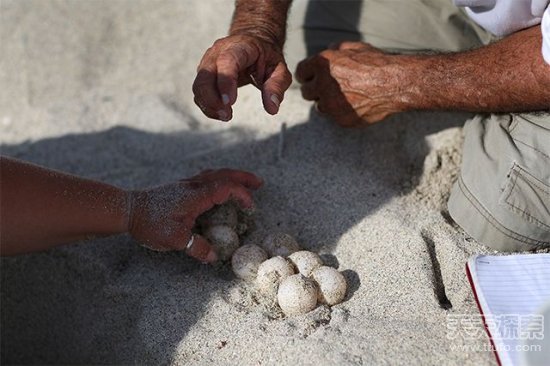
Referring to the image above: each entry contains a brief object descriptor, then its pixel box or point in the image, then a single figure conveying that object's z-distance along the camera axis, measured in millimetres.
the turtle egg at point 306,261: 1916
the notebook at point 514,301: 1613
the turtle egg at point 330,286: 1841
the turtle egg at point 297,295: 1804
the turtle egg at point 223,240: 2049
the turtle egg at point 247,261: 1971
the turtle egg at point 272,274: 1889
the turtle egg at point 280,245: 2014
